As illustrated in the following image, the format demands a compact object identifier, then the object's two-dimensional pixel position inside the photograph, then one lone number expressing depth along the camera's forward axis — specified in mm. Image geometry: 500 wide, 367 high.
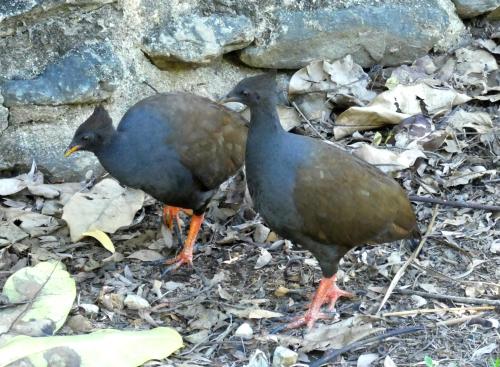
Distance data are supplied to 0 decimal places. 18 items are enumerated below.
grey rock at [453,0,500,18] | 12602
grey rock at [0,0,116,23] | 9680
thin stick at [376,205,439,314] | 9234
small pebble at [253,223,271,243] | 10512
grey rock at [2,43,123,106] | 10156
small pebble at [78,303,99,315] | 8906
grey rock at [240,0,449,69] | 11555
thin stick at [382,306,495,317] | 8883
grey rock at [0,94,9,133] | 10148
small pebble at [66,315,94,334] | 8539
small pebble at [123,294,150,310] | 9133
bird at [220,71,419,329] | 8742
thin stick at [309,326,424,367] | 8148
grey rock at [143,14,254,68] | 10766
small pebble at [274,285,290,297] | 9594
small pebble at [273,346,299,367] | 8148
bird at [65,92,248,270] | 9750
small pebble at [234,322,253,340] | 8695
